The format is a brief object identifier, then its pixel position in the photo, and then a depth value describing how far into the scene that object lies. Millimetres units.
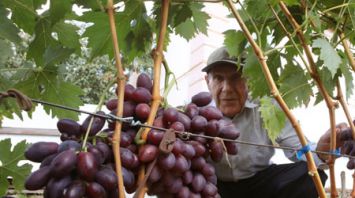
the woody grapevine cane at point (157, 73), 653
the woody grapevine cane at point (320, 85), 912
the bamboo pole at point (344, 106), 962
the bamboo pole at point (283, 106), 782
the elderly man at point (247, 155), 1637
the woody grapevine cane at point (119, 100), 578
